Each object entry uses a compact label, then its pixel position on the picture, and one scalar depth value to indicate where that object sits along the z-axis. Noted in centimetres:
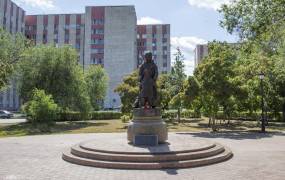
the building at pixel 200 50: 11162
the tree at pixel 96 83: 5163
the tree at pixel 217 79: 2505
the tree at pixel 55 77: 3562
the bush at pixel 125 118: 3161
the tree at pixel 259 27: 1541
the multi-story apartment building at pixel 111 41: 7519
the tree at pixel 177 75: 4630
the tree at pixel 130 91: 3045
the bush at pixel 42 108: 2648
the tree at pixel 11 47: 3775
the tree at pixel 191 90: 2547
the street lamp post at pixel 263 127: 2568
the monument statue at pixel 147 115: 1432
